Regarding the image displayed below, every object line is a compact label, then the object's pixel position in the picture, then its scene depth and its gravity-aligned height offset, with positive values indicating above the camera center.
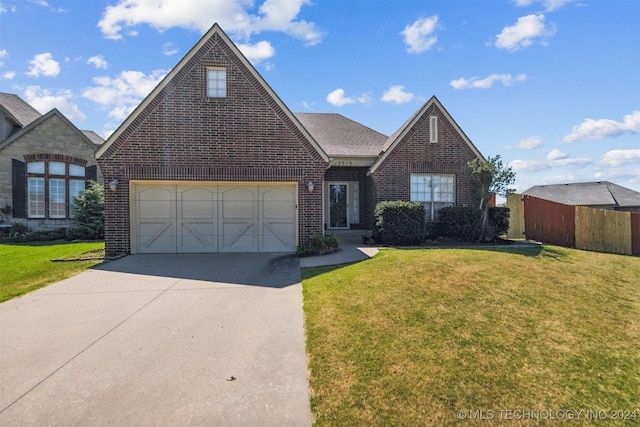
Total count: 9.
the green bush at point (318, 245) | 9.93 -1.08
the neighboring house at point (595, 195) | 26.95 +1.51
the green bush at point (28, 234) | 14.94 -0.98
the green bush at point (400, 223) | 11.56 -0.43
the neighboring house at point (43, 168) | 16.02 +2.54
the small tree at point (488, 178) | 12.38 +1.34
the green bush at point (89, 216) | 15.30 -0.08
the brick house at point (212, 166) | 9.95 +1.55
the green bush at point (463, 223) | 12.21 -0.46
